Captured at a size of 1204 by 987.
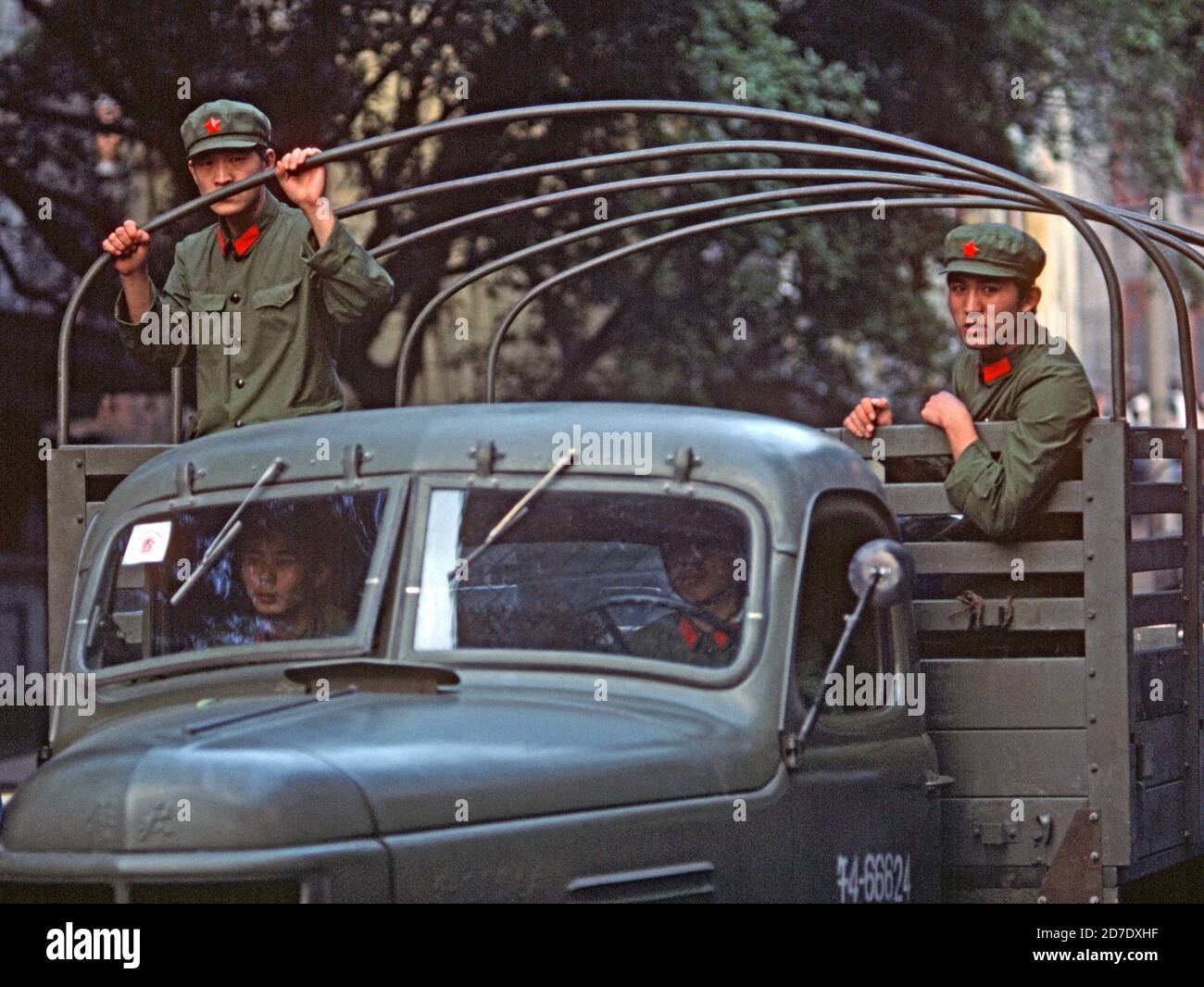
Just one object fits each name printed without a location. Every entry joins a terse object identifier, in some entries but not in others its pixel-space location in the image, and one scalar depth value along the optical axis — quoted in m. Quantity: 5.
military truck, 7.86
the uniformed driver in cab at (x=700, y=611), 9.57
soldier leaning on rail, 11.51
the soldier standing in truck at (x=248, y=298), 12.75
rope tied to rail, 11.75
